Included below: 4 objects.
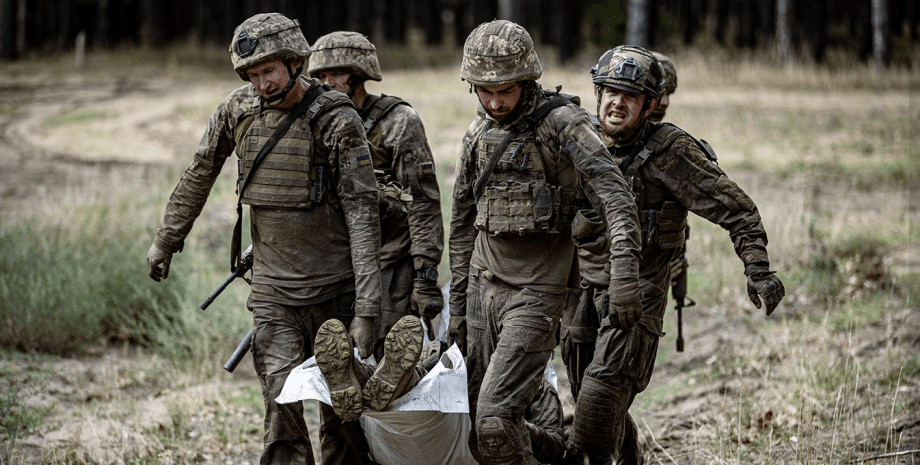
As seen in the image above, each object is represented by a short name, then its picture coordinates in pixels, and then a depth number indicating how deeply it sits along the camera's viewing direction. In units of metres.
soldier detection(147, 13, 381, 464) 9.07
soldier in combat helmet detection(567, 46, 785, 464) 9.37
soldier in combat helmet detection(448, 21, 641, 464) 8.58
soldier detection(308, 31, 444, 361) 11.20
